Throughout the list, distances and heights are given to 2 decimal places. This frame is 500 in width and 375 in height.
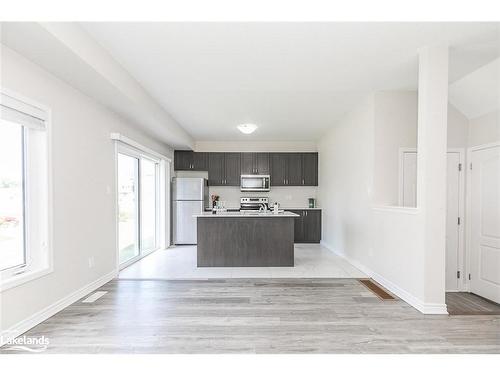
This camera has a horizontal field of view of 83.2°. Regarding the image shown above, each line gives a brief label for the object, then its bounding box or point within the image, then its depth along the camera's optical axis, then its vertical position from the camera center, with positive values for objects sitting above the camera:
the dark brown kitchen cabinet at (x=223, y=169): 7.41 +0.36
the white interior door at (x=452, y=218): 3.88 -0.48
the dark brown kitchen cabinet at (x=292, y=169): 7.43 +0.37
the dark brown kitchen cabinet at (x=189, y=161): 7.39 +0.57
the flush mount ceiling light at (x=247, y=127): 4.93 +0.98
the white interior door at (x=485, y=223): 3.49 -0.52
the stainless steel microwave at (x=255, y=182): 7.32 +0.02
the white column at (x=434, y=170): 2.78 +0.13
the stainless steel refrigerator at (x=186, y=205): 6.73 -0.53
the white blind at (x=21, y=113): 2.24 +0.60
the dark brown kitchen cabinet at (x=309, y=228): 7.04 -1.13
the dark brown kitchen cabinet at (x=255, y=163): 7.43 +0.52
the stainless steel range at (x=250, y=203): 7.47 -0.54
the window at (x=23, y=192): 2.39 -0.09
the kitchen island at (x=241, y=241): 4.65 -0.96
